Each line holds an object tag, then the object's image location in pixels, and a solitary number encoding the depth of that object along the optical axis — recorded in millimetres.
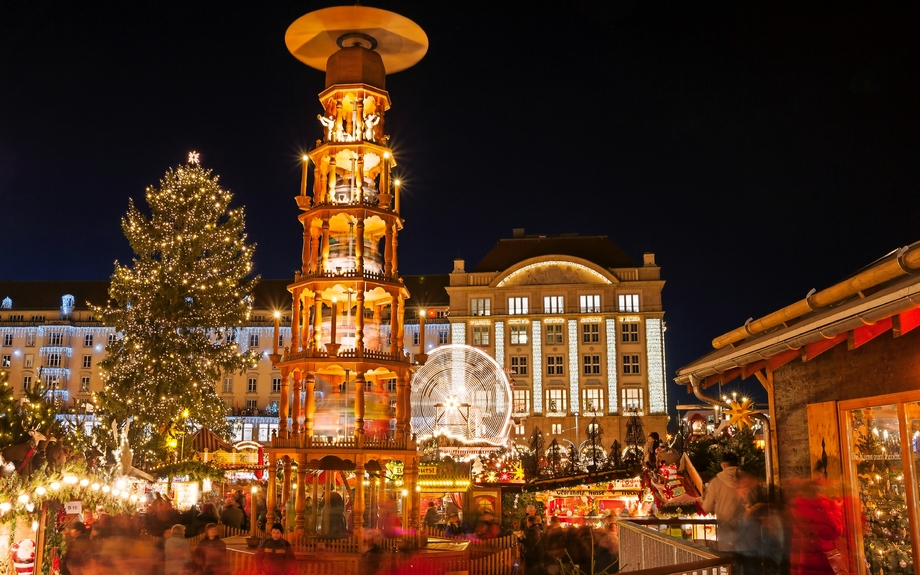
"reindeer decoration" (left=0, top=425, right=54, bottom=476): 12820
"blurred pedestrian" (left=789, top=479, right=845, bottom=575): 7516
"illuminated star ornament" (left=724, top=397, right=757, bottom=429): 9773
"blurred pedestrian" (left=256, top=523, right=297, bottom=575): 11953
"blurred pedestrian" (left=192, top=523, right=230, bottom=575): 11484
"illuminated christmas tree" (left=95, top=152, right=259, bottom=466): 33344
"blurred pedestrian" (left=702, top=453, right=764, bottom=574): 8305
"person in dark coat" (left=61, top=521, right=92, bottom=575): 11383
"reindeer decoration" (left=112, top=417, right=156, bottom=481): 22438
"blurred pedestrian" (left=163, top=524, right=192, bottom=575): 11148
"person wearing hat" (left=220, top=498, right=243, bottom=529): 19875
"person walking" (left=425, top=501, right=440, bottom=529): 20220
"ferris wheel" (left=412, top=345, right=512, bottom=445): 33688
